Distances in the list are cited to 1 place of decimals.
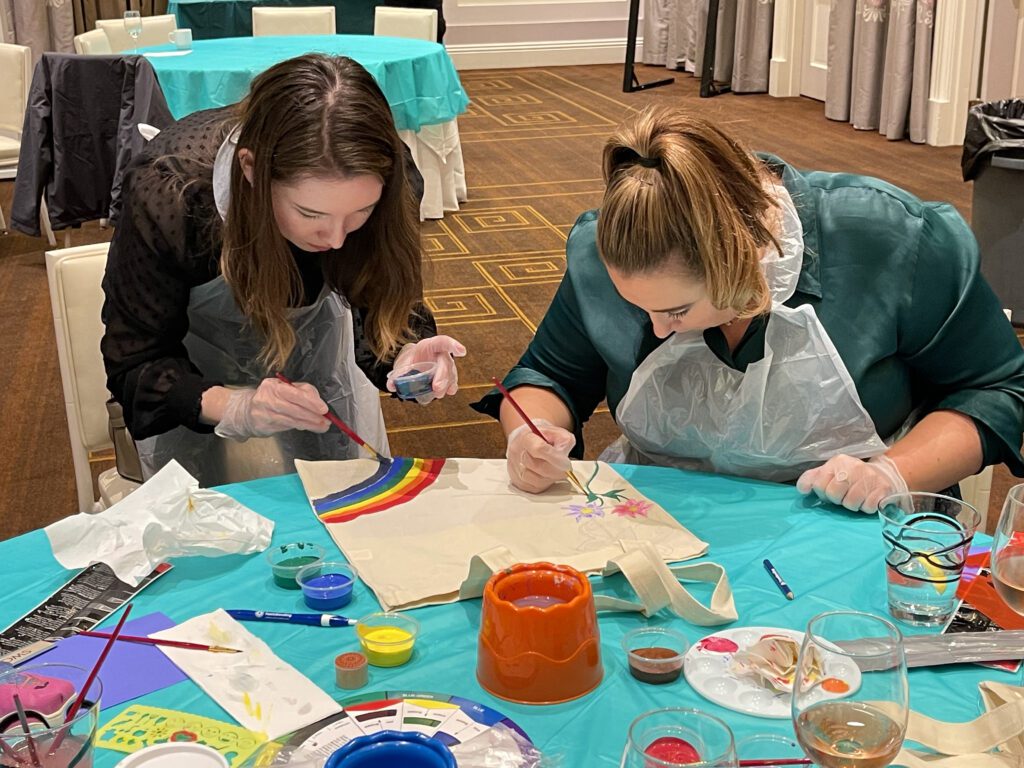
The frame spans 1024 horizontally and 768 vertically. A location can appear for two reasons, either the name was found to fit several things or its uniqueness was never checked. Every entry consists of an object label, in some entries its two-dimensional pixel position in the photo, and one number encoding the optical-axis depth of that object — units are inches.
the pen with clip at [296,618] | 51.9
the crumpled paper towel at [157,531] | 57.3
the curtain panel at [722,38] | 338.0
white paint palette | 45.5
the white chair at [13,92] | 206.7
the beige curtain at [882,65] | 265.0
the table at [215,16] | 278.6
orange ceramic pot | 46.2
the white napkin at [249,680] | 45.6
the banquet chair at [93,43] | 210.2
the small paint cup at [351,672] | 47.3
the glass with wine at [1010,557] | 46.6
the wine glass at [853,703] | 34.3
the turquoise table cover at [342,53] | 187.9
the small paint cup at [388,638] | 48.9
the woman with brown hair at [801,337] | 62.4
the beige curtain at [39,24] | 306.2
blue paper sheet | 47.6
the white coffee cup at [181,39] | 210.8
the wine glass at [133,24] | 217.0
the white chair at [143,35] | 230.4
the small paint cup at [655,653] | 47.4
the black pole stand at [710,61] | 329.7
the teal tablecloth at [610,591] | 45.6
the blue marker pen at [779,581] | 53.4
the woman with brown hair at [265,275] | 70.7
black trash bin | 158.1
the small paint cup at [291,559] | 55.1
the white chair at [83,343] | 85.9
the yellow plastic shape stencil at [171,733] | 43.9
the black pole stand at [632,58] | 346.6
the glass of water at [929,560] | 50.8
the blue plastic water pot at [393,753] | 39.3
